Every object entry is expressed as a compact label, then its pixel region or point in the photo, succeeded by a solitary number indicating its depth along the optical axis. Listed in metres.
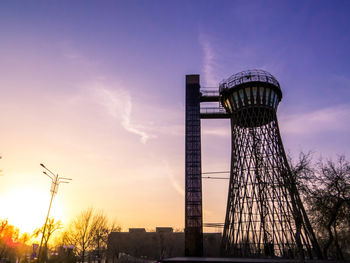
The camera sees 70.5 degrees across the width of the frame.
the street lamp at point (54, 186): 22.96
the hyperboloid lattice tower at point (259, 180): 26.41
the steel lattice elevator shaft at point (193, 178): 34.66
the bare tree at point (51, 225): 36.70
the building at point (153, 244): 59.59
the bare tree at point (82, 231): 44.85
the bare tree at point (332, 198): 22.81
